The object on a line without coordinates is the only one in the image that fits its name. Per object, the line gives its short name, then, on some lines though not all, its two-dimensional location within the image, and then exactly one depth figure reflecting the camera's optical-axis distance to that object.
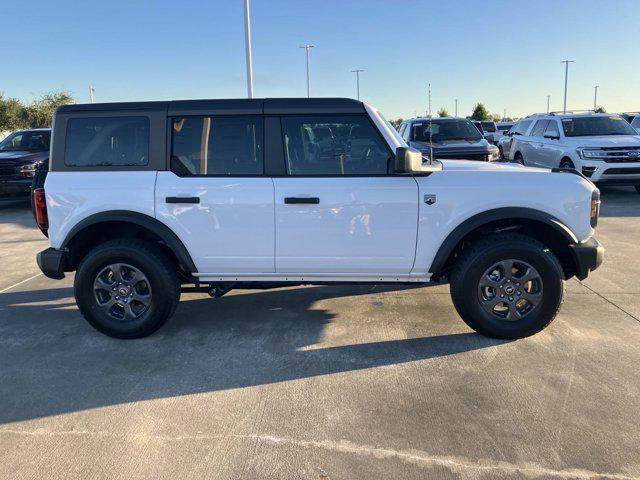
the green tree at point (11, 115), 36.19
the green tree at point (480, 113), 53.41
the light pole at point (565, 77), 51.97
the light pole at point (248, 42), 15.25
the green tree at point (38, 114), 36.88
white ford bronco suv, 3.86
